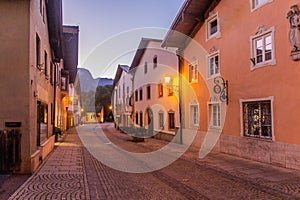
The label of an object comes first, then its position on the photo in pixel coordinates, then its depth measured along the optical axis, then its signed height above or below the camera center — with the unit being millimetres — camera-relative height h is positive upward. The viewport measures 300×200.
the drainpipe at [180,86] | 12875 +1263
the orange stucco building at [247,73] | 6807 +1284
